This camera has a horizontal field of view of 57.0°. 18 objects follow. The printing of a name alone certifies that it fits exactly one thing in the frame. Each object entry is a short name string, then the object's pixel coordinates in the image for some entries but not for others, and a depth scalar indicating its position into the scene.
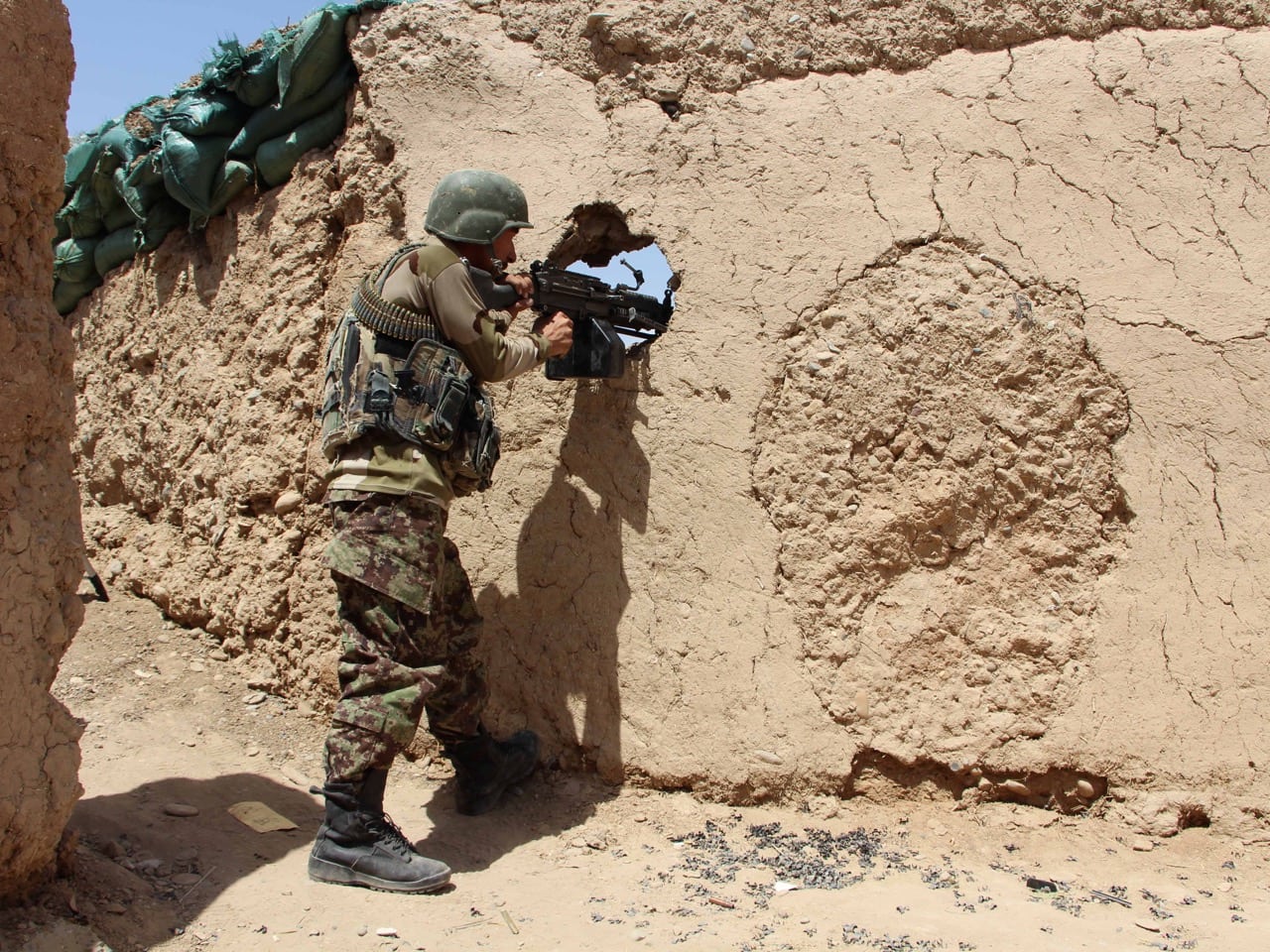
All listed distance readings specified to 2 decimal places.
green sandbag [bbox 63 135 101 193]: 4.55
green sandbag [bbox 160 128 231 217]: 4.04
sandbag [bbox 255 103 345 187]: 3.91
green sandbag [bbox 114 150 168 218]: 4.27
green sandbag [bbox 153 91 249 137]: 4.02
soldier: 2.78
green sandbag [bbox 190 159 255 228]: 4.03
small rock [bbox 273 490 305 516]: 3.77
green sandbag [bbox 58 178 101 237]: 4.63
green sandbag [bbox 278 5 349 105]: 3.75
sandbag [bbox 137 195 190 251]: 4.34
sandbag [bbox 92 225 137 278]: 4.52
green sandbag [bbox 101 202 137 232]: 4.55
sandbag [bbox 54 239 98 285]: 4.69
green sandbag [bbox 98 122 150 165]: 4.34
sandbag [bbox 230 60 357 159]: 3.86
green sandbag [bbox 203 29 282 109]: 3.94
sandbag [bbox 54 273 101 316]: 4.75
